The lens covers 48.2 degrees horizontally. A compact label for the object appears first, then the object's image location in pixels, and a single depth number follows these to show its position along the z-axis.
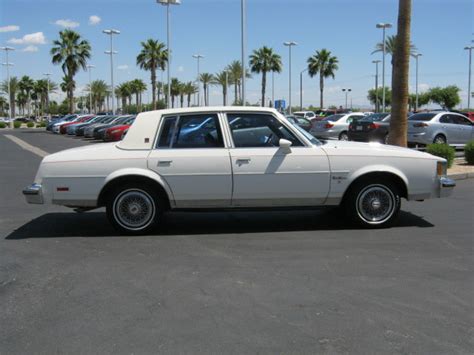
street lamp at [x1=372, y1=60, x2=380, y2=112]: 60.03
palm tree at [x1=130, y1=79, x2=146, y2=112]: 104.44
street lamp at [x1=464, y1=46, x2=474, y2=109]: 54.26
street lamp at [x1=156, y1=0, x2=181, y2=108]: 33.19
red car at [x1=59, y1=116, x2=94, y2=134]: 42.82
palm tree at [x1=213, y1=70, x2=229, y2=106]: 74.12
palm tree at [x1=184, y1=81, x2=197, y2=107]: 92.56
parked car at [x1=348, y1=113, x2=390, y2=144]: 19.47
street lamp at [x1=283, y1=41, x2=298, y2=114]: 52.28
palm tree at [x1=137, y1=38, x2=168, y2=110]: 58.69
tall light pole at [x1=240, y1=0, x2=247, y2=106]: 28.25
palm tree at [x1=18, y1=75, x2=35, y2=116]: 108.12
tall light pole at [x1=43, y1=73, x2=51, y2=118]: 106.85
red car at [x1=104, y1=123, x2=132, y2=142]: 27.42
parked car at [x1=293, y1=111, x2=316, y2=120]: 48.59
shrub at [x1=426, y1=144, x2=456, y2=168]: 12.40
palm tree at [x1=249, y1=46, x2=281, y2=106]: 62.88
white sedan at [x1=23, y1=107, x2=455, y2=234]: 6.61
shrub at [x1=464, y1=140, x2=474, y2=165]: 13.32
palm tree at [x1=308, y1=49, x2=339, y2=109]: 66.69
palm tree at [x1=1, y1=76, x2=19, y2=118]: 108.78
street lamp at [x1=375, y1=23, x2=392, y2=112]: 44.19
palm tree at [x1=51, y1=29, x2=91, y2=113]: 55.72
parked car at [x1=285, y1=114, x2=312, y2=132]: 25.59
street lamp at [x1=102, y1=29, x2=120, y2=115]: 49.00
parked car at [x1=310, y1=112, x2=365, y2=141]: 22.56
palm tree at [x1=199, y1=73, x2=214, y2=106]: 82.00
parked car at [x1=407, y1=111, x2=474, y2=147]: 17.20
